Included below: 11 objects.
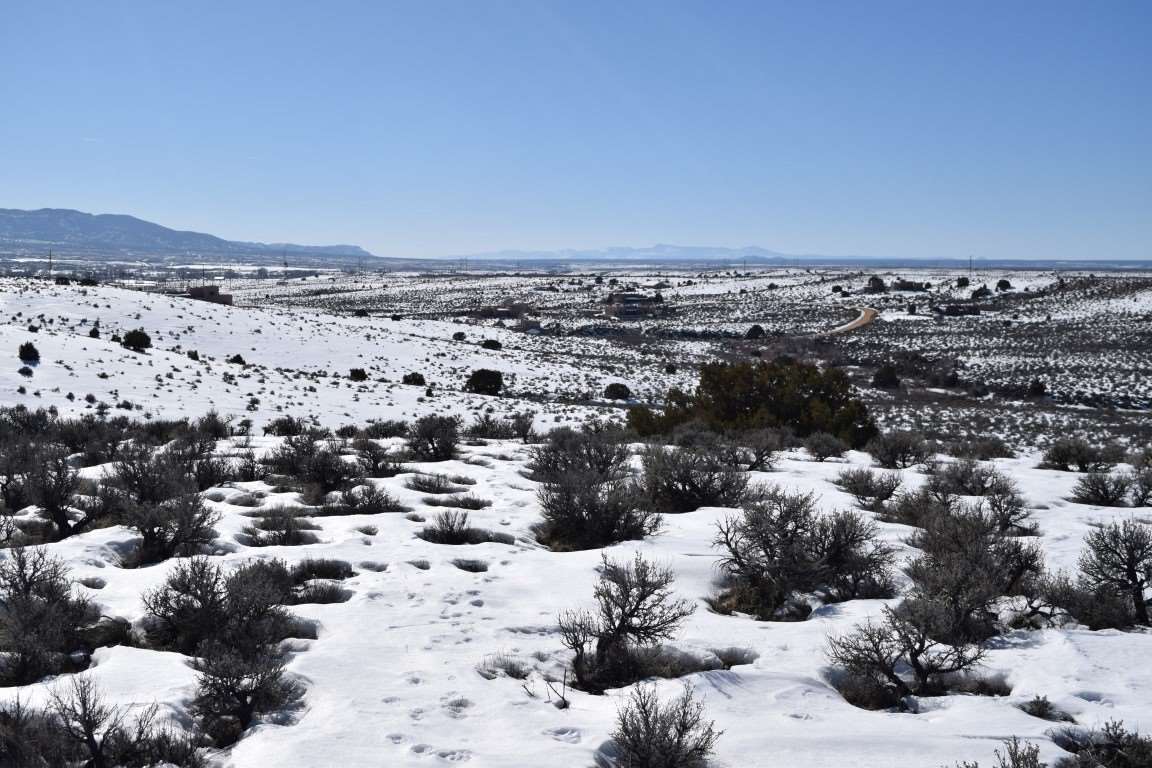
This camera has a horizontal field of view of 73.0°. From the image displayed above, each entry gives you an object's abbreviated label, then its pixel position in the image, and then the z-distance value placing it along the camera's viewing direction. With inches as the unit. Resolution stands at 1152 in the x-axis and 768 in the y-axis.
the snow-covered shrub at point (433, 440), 517.7
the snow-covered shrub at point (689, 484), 388.8
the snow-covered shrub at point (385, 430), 625.7
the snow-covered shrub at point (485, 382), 1249.4
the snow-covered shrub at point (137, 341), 1177.0
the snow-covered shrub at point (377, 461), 446.0
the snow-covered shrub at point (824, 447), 538.6
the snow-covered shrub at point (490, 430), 658.2
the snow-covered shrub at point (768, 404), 701.3
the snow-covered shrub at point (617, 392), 1279.5
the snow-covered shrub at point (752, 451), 475.2
